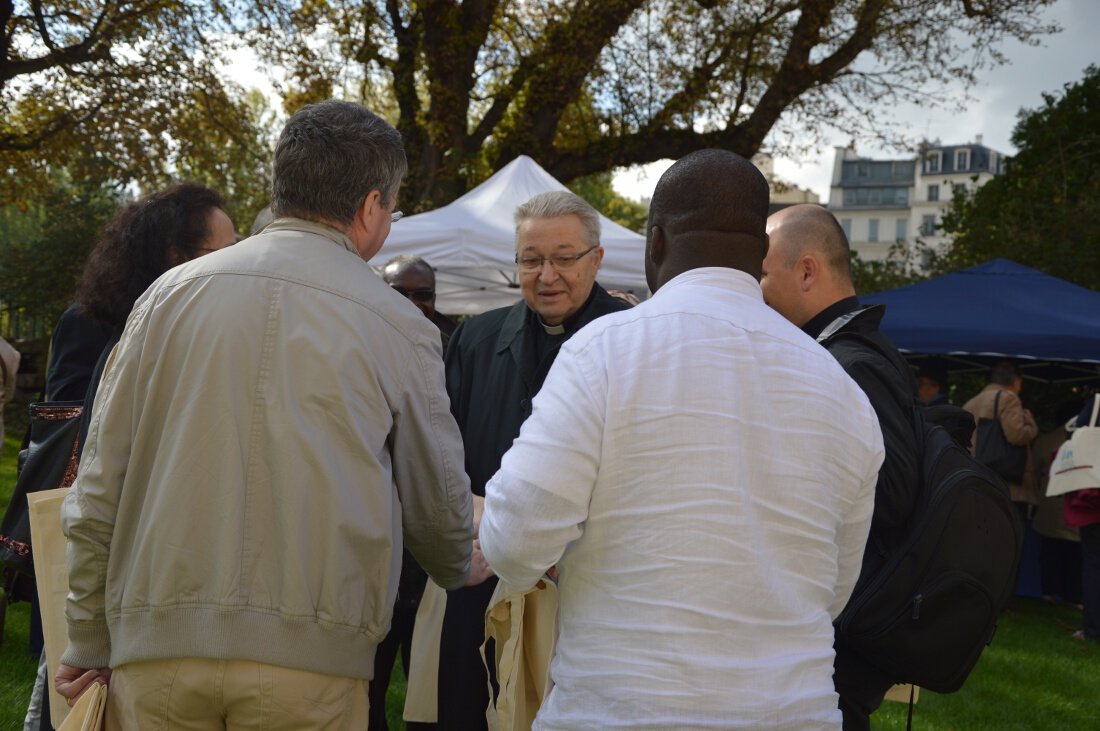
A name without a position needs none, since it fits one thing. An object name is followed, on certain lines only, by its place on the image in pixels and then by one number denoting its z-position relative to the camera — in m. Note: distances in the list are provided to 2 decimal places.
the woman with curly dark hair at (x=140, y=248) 3.06
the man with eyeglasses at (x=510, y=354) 3.41
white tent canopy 7.80
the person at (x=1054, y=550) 9.93
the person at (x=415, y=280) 4.88
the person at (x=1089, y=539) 8.27
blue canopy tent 9.02
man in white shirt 1.76
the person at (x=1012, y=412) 9.27
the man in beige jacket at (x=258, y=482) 1.94
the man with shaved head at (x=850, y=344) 2.56
